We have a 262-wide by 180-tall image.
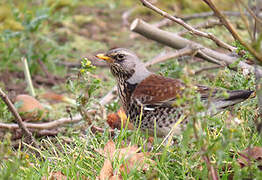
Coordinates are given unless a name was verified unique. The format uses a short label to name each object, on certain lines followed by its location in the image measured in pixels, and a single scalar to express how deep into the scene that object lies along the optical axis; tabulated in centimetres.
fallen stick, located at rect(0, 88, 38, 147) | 752
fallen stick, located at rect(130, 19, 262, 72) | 912
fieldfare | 732
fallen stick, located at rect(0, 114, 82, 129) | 932
